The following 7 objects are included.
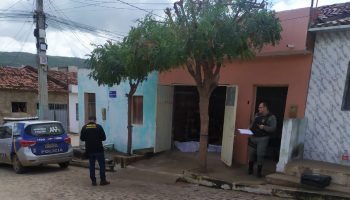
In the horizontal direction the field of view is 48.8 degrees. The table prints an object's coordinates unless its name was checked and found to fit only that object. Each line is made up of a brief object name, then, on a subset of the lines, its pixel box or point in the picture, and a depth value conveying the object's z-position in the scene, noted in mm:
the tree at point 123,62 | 8820
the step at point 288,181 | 7434
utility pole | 14633
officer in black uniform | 9086
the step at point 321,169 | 7515
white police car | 11156
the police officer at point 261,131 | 8930
